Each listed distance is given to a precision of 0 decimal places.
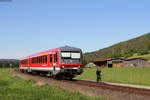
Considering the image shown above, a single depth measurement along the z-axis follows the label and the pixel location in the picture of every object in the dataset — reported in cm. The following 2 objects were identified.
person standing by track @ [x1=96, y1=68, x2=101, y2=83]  2598
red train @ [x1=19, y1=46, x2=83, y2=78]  2528
